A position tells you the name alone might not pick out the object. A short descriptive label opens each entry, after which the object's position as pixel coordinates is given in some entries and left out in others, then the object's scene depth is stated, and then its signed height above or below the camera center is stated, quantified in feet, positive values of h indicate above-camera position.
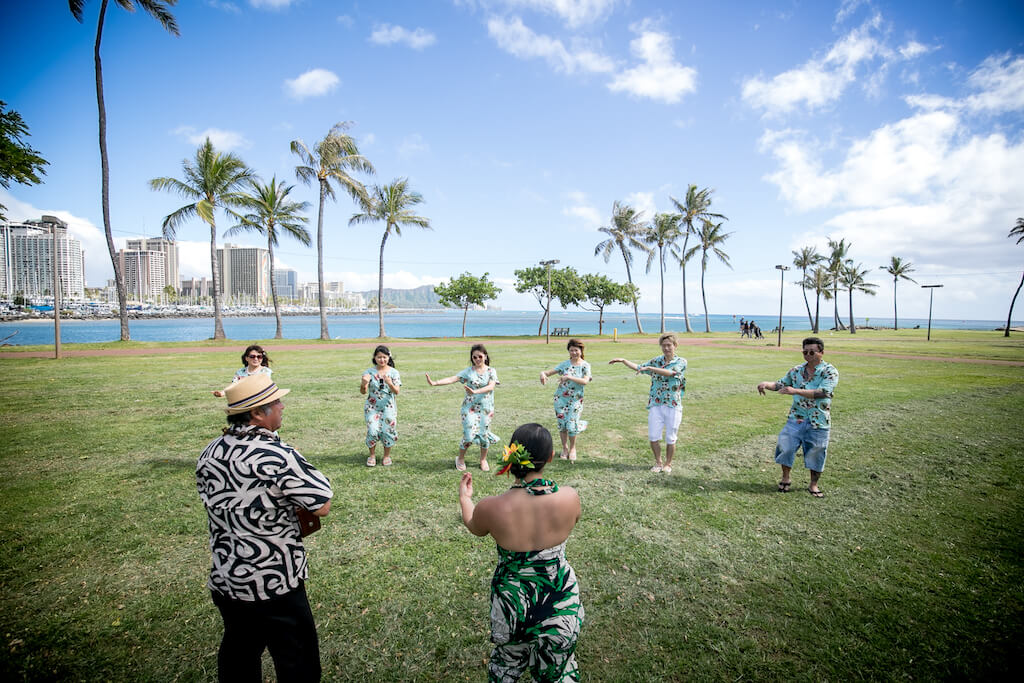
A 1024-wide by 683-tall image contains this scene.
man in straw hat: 6.98 -3.55
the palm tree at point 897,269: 231.71 +28.23
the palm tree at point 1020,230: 140.97 +30.40
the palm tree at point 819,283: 210.59 +19.41
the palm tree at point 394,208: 124.36 +32.33
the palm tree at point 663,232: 156.46 +32.75
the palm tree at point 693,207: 152.35 +40.47
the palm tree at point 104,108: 79.61 +39.52
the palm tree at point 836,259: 207.72 +30.44
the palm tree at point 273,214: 110.07 +27.21
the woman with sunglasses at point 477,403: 21.17 -4.09
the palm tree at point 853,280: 229.82 +22.60
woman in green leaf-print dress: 7.30 -4.42
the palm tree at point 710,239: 157.99 +30.26
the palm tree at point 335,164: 110.63 +40.34
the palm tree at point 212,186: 97.19 +30.46
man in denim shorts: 18.02 -3.83
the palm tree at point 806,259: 208.28 +30.14
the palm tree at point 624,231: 155.22 +32.49
